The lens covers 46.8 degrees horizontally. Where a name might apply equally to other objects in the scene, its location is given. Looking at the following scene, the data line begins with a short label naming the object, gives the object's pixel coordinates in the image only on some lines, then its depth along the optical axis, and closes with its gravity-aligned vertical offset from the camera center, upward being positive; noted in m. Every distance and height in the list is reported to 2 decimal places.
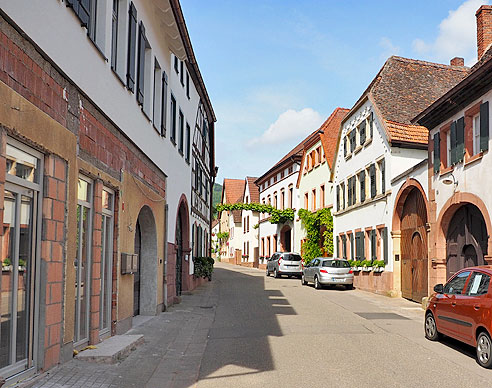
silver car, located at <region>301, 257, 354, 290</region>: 25.97 -1.37
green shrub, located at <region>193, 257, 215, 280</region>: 26.24 -1.18
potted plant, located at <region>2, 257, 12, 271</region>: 6.09 -0.24
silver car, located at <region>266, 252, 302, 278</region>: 35.03 -1.31
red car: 8.97 -1.19
